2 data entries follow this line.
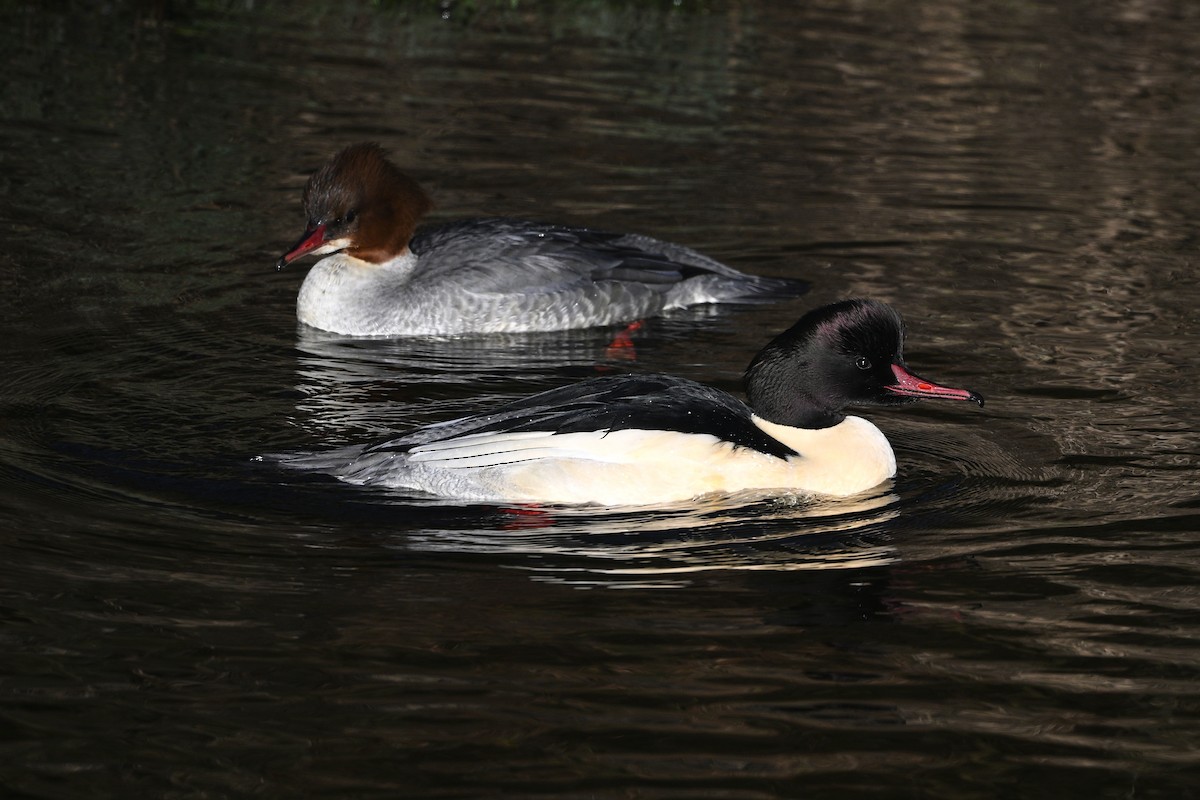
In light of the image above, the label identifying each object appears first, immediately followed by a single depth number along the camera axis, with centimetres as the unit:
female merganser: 2017
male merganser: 1327
